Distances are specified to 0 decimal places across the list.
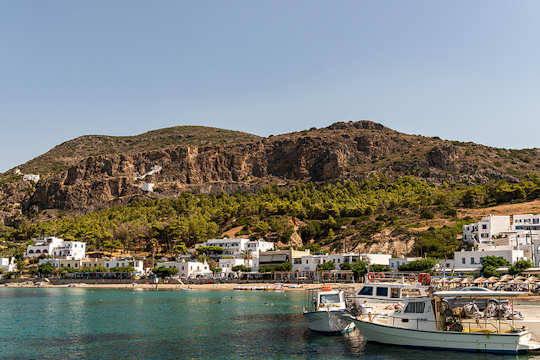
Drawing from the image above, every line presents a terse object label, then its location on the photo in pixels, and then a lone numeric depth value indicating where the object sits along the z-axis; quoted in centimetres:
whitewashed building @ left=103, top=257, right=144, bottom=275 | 12256
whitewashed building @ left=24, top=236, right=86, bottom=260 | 13550
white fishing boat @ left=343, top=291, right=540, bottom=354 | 2769
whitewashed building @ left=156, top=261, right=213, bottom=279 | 11681
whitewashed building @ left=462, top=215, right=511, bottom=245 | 9962
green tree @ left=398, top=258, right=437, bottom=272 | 8481
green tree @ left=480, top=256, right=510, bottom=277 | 7200
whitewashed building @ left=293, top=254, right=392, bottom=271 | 10497
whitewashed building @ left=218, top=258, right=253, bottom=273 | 12244
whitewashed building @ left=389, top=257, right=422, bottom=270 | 9630
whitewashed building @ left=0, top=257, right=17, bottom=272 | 13075
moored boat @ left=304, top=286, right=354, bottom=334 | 3662
